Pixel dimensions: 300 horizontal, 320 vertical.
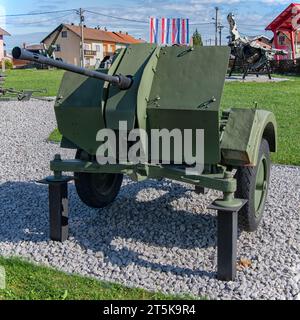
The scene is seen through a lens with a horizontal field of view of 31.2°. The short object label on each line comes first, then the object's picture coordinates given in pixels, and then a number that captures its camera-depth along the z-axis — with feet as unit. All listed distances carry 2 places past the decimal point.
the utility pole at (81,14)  183.83
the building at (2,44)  174.81
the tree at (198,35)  188.03
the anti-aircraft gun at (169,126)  12.68
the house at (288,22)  114.62
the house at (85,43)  226.17
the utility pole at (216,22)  190.70
